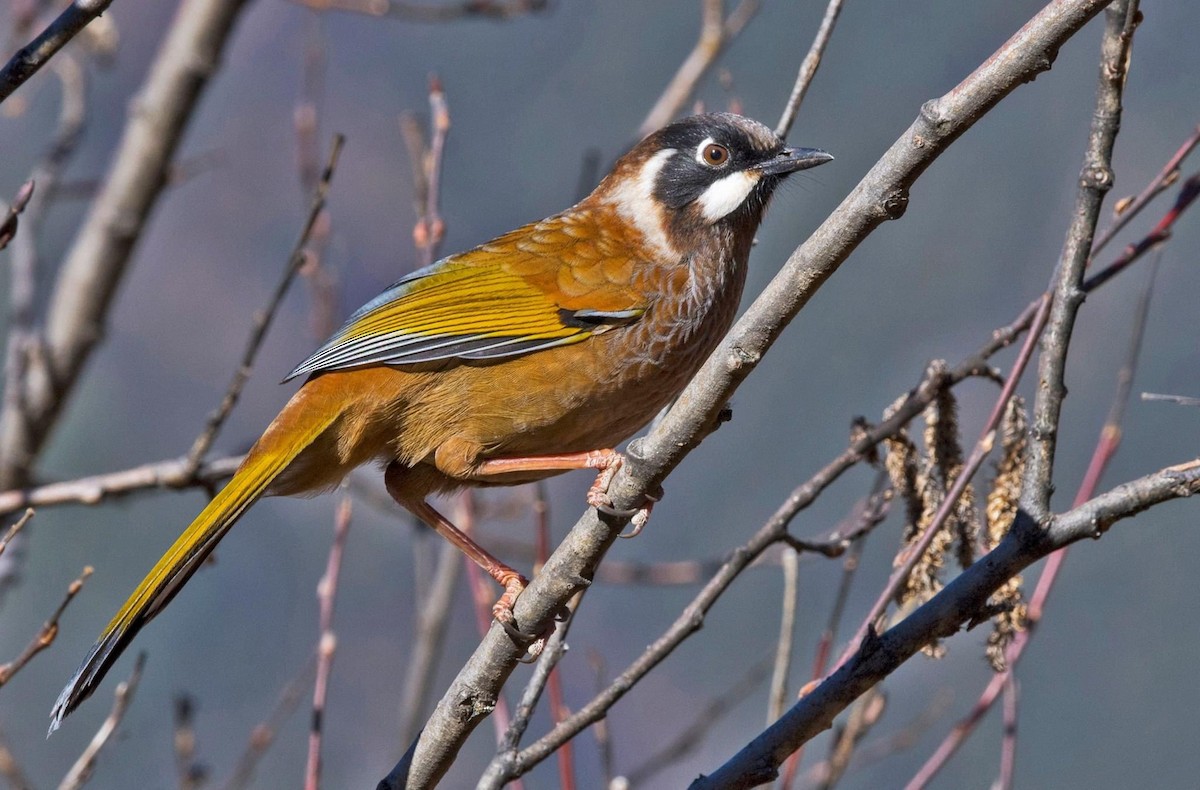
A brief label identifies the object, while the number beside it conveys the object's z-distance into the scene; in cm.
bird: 743
